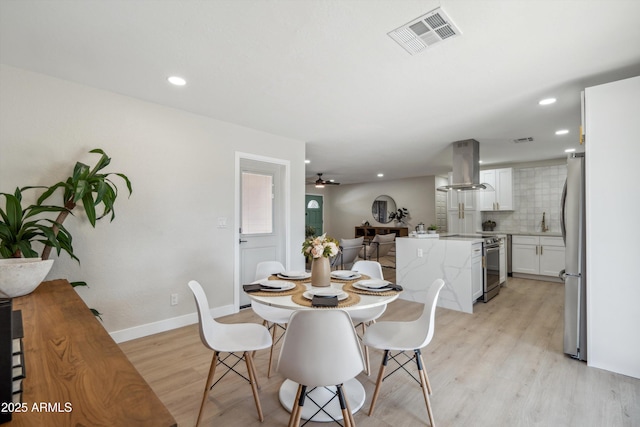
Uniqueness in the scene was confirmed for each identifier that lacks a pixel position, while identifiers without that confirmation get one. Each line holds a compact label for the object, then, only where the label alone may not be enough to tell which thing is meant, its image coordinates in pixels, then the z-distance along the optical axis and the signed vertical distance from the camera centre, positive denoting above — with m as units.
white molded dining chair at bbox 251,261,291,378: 2.29 -0.76
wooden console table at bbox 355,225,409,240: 9.18 -0.48
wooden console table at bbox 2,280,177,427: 0.66 -0.45
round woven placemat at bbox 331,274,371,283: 2.34 -0.51
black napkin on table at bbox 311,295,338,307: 1.67 -0.49
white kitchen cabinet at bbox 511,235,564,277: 5.57 -0.75
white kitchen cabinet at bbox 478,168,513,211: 6.36 +0.53
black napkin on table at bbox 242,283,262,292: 2.02 -0.49
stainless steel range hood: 4.62 +0.81
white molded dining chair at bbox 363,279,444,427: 1.80 -0.79
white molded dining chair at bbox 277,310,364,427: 1.39 -0.63
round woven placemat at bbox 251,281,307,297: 1.92 -0.51
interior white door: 4.04 +0.00
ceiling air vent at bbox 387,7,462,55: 1.79 +1.19
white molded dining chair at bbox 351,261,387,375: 2.29 -0.76
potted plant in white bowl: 1.63 -0.08
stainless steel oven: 4.36 -0.78
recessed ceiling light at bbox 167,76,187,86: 2.58 +1.20
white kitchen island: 3.97 -0.73
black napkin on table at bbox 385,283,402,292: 2.05 -0.50
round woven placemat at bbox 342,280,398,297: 1.94 -0.51
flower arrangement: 2.08 -0.22
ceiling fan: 8.23 +0.92
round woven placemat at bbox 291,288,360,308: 1.71 -0.51
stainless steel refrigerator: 2.64 -0.40
